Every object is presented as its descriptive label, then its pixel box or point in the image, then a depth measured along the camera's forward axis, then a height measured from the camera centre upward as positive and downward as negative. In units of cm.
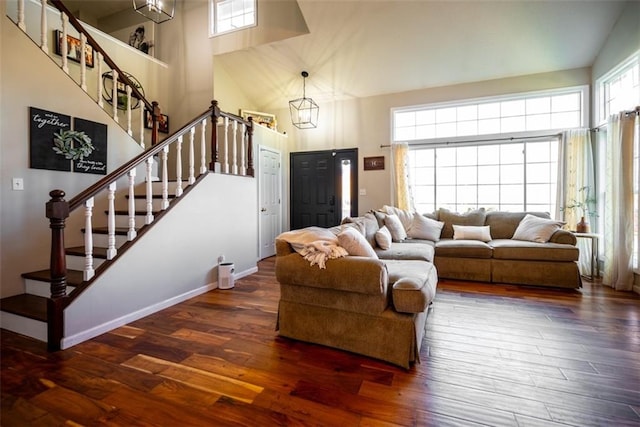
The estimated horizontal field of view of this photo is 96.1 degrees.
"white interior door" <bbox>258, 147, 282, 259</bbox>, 528 +18
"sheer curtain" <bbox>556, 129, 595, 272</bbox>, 413 +46
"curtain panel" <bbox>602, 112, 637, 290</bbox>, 334 +5
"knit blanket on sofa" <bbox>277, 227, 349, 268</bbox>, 215 -29
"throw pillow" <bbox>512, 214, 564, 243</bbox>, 385 -30
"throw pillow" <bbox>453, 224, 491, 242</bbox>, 422 -38
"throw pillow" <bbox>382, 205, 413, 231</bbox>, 467 -14
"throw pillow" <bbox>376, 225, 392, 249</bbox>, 365 -40
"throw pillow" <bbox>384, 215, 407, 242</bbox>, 425 -30
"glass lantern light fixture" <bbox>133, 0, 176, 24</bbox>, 291 +210
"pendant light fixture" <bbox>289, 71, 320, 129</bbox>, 546 +192
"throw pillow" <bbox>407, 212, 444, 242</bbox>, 446 -33
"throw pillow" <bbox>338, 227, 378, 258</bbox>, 229 -29
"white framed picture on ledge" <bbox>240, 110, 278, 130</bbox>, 551 +179
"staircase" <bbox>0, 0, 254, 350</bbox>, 218 -16
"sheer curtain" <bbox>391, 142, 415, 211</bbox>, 517 +57
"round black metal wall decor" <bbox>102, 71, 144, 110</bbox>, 429 +178
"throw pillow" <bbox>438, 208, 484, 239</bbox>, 457 -19
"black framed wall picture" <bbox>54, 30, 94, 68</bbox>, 373 +216
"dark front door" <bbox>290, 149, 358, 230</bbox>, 569 +43
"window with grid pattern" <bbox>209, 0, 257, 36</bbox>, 488 +334
